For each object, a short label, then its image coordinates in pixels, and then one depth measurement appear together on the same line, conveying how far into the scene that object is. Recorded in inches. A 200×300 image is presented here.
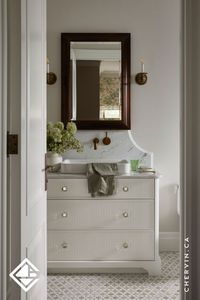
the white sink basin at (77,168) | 127.0
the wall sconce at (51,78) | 147.5
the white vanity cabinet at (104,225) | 125.4
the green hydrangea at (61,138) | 129.3
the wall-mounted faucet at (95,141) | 147.3
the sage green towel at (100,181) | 124.0
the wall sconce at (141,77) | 147.5
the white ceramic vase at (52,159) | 129.6
